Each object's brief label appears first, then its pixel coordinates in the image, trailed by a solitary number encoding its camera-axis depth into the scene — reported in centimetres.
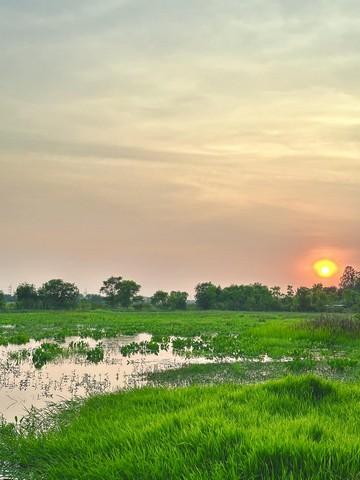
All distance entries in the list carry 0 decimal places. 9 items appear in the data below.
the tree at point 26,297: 10269
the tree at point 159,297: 13358
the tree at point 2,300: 9671
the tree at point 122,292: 12412
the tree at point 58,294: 10556
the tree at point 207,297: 12706
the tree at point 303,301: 11012
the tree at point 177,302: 12446
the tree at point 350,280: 16108
